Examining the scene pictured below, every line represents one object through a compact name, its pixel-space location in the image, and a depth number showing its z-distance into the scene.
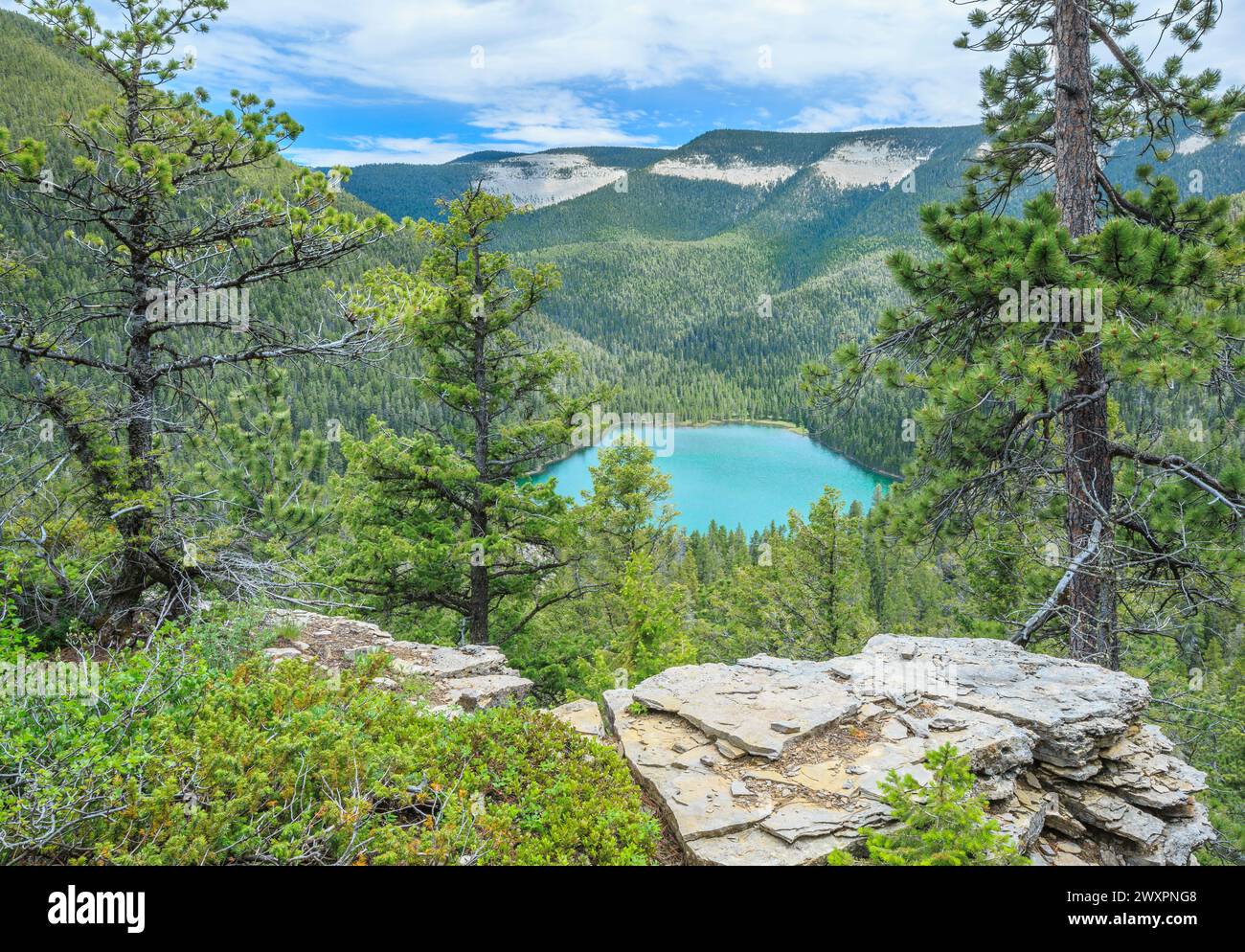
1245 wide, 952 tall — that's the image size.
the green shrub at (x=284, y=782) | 3.45
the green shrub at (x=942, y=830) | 3.21
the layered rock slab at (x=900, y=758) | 4.79
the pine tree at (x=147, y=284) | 6.71
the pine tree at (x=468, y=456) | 12.06
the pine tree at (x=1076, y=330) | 6.61
